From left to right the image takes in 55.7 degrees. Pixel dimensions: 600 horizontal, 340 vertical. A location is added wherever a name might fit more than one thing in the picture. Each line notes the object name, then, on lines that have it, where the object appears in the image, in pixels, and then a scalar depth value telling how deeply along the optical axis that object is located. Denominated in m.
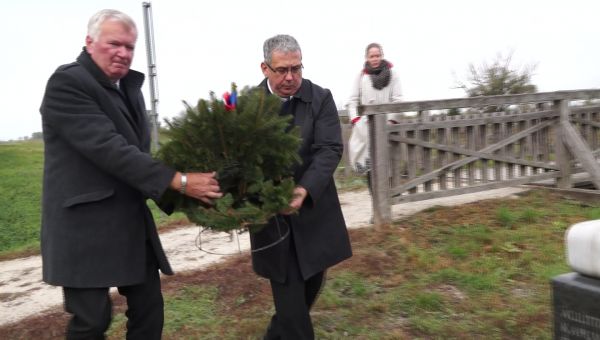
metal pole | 8.77
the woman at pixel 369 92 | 6.81
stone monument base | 2.28
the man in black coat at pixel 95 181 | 2.77
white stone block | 2.24
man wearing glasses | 3.28
